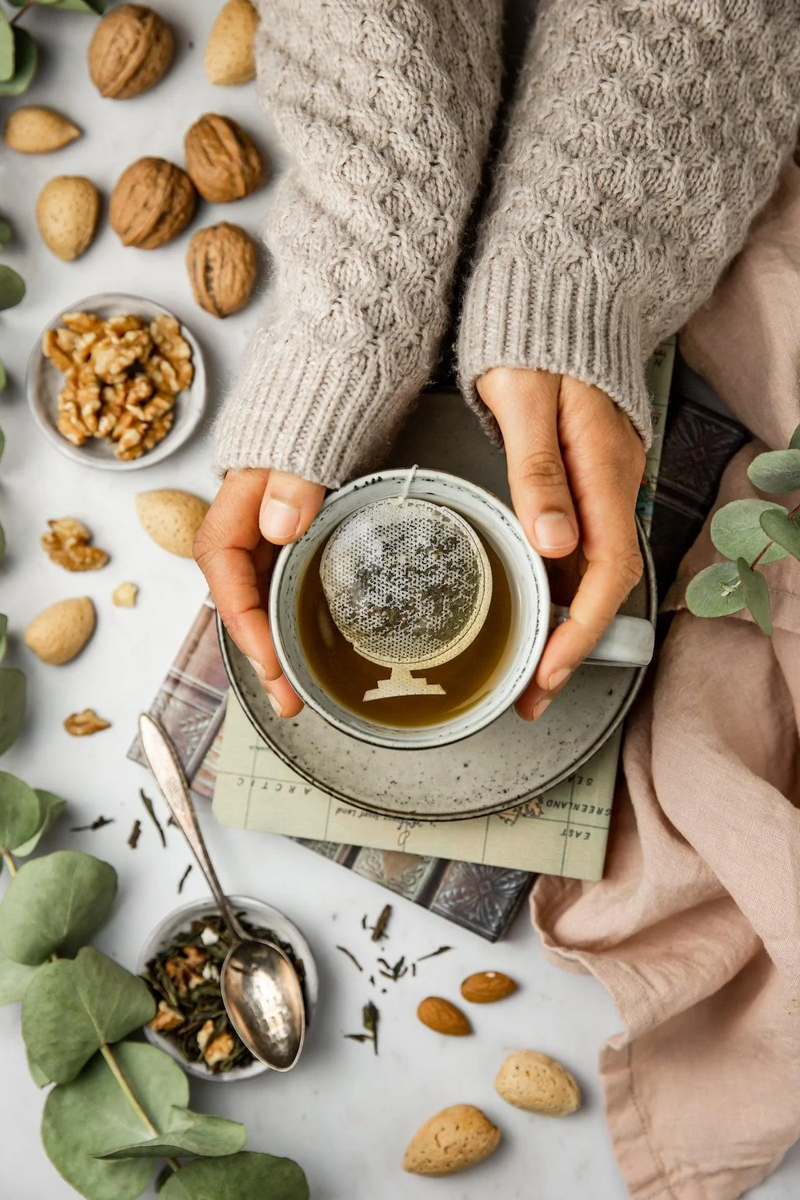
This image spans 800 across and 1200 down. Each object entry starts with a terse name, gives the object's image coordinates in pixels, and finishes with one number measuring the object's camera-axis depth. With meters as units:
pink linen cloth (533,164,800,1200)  0.68
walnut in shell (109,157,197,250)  0.79
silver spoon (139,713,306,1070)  0.75
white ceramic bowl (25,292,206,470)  0.79
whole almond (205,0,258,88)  0.80
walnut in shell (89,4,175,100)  0.80
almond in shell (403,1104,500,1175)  0.74
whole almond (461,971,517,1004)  0.77
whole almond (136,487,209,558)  0.79
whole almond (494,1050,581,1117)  0.75
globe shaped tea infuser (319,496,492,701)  0.58
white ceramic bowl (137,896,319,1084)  0.76
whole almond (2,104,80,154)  0.82
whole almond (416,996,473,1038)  0.76
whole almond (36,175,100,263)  0.81
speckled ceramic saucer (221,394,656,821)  0.66
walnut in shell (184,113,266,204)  0.79
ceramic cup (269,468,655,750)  0.58
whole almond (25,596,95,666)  0.80
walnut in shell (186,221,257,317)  0.79
